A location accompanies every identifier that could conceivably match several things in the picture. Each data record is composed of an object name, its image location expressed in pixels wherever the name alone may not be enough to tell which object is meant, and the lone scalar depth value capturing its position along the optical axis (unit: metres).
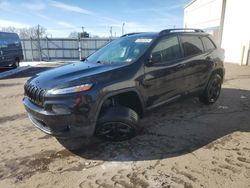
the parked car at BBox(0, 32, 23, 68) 12.97
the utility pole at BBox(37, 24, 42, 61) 19.45
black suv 2.97
